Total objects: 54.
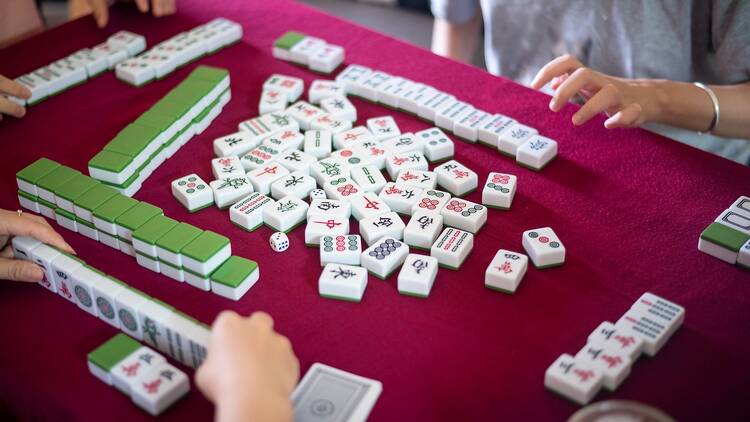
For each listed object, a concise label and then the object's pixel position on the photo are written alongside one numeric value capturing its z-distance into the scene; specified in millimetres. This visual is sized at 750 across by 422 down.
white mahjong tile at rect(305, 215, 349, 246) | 1353
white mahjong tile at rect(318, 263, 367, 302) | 1233
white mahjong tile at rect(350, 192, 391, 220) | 1398
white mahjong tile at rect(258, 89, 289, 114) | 1694
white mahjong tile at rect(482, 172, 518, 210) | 1422
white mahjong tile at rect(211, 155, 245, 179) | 1488
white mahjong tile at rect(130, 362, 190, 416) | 1049
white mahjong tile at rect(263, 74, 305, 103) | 1741
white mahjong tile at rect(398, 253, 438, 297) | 1241
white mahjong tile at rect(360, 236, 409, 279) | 1282
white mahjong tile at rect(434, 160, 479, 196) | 1463
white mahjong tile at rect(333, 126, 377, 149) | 1585
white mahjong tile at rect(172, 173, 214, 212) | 1428
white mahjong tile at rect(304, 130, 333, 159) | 1569
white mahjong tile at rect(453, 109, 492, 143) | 1602
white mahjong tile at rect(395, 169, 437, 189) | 1476
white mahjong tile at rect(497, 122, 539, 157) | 1553
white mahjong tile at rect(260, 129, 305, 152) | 1578
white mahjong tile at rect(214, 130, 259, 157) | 1564
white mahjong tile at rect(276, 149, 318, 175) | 1518
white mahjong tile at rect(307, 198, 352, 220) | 1396
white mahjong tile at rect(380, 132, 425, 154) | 1560
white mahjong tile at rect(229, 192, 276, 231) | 1384
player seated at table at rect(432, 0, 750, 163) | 1597
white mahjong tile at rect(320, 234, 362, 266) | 1303
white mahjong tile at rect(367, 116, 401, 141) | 1613
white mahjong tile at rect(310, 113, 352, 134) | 1626
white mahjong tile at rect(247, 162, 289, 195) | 1476
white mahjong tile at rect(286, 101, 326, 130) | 1652
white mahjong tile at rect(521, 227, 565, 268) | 1291
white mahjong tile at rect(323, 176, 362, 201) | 1444
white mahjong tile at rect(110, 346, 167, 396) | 1073
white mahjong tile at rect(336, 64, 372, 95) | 1766
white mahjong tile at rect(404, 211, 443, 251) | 1347
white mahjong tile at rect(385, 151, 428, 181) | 1514
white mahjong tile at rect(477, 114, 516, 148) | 1581
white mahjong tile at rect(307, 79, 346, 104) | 1732
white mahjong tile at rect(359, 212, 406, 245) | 1353
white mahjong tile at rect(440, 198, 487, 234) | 1370
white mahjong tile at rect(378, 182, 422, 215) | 1426
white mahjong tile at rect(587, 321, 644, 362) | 1120
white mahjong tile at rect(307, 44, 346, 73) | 1833
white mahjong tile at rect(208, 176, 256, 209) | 1436
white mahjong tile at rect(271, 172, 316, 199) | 1452
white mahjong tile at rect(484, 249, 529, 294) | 1245
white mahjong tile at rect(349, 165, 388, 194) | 1471
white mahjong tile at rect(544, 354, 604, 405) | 1065
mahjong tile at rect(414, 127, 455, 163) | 1560
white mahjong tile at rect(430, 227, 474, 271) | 1297
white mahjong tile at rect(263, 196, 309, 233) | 1378
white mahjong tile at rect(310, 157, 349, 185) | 1493
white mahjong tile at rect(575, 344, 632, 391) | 1084
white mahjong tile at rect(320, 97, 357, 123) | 1665
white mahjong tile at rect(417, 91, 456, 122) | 1662
